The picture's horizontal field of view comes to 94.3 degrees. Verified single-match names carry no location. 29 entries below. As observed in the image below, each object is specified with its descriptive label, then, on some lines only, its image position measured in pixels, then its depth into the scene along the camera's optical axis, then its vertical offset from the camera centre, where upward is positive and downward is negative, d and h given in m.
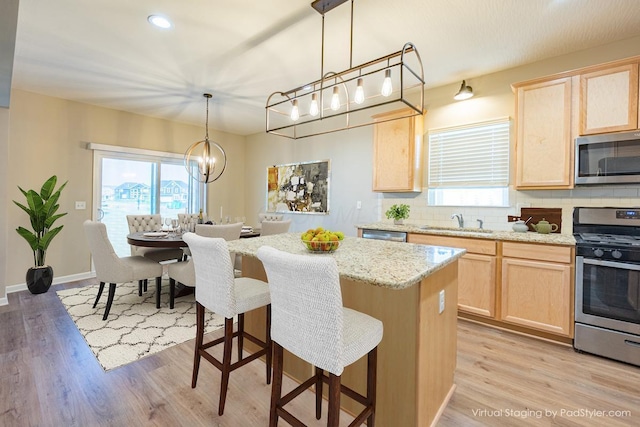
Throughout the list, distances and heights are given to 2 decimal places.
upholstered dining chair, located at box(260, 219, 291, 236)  3.91 -0.19
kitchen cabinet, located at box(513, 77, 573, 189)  2.68 +0.78
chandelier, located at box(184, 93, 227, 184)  4.11 +0.86
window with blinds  3.27 +0.61
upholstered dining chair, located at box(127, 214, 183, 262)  3.87 -0.28
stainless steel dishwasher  3.38 -0.23
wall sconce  3.30 +1.39
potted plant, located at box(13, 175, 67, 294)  3.64 -0.27
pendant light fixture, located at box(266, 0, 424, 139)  1.87 +1.56
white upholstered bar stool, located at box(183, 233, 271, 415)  1.59 -0.48
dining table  3.10 -0.31
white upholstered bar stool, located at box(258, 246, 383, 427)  1.11 -0.49
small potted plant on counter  3.80 +0.03
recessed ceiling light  2.33 +1.53
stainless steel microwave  2.44 +0.52
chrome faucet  3.46 -0.03
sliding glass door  4.64 +0.40
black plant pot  3.71 -0.89
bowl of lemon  1.79 -0.17
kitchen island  1.41 -0.56
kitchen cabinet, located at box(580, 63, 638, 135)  2.40 +1.01
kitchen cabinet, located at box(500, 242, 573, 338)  2.47 -0.60
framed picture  4.91 +0.47
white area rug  2.41 -1.11
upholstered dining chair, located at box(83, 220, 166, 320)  2.93 -0.55
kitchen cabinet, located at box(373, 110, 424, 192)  3.66 +0.78
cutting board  2.93 +0.03
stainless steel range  2.22 -0.60
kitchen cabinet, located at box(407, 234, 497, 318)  2.83 -0.57
